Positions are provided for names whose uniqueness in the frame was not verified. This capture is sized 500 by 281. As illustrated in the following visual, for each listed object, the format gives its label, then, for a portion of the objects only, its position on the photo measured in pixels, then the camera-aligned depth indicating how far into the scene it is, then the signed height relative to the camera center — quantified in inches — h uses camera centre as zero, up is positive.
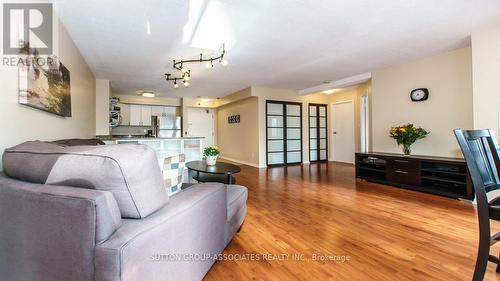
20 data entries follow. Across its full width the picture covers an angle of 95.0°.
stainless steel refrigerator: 288.3 +22.1
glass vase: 158.6 -6.0
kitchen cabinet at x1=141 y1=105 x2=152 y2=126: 305.5 +37.3
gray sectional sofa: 31.7 -11.9
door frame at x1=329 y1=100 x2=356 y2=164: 266.4 +29.6
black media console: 127.5 -20.8
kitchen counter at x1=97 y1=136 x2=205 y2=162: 163.2 -1.3
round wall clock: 157.4 +32.3
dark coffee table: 114.2 -14.3
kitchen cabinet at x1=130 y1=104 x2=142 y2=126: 299.3 +36.7
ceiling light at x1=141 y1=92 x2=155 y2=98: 281.0 +61.1
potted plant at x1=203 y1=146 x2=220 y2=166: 129.1 -7.2
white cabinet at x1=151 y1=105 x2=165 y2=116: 311.7 +44.7
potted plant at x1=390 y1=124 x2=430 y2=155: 154.5 +3.7
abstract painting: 65.5 +20.1
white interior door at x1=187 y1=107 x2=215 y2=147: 334.3 +28.8
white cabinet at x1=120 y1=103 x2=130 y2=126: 292.3 +38.2
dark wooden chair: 48.3 -8.0
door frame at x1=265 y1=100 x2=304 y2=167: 260.8 +3.0
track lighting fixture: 139.7 +55.0
